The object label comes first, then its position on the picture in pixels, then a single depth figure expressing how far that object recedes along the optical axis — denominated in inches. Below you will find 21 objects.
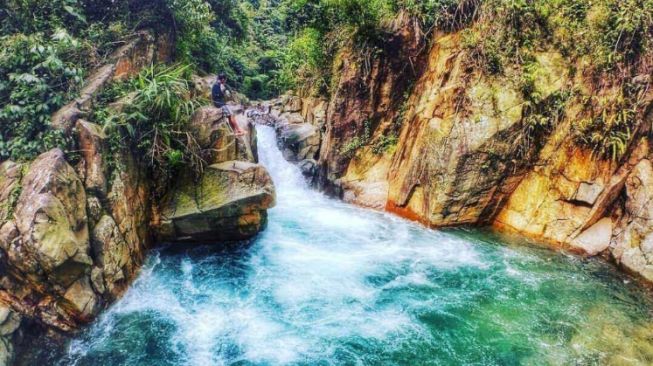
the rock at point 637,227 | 362.8
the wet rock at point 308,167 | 631.2
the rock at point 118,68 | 313.7
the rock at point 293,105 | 834.8
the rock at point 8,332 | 234.4
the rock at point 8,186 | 256.8
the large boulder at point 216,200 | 378.6
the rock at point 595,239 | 403.5
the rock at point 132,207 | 323.6
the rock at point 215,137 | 394.3
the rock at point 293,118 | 771.8
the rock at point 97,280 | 287.9
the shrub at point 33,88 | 292.4
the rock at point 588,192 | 406.0
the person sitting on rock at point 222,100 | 423.8
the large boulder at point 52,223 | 249.1
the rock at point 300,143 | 679.0
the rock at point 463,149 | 433.1
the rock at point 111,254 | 295.7
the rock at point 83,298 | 271.1
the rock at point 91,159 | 305.3
